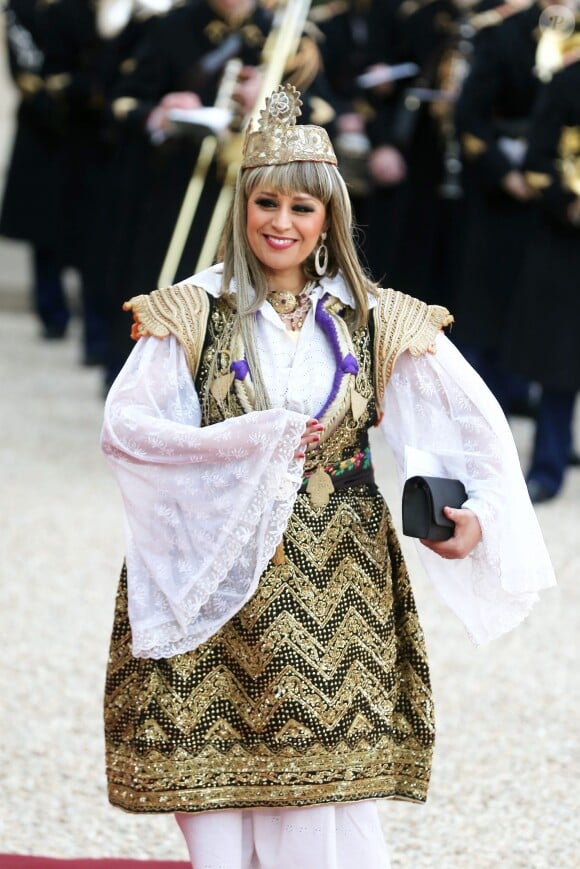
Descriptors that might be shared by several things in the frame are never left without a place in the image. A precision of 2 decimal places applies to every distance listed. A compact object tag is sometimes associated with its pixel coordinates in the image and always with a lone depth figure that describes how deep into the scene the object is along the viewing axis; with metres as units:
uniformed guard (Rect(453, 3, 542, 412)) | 14.00
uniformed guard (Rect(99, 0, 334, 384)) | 13.00
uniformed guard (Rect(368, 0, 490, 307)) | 16.64
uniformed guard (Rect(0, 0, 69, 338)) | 18.72
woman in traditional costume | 5.57
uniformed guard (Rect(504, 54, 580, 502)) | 12.76
